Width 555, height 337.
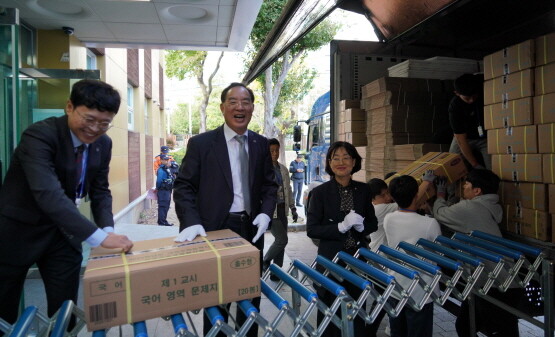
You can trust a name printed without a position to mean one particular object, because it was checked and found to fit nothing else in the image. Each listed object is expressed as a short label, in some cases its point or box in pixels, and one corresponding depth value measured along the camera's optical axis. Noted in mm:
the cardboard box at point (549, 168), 2742
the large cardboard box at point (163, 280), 1453
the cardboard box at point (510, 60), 2898
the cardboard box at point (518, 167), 2879
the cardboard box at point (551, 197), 2766
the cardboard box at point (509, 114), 2926
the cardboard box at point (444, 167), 3428
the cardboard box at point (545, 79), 2732
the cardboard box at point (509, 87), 2906
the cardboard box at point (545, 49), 2732
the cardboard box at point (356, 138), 5580
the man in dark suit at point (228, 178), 2480
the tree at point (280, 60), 12914
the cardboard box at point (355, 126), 5484
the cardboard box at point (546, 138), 2738
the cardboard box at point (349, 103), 5422
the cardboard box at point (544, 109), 2738
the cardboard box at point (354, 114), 5387
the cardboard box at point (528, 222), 2814
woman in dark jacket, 2693
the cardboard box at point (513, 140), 2906
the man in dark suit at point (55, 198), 1789
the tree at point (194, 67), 15961
